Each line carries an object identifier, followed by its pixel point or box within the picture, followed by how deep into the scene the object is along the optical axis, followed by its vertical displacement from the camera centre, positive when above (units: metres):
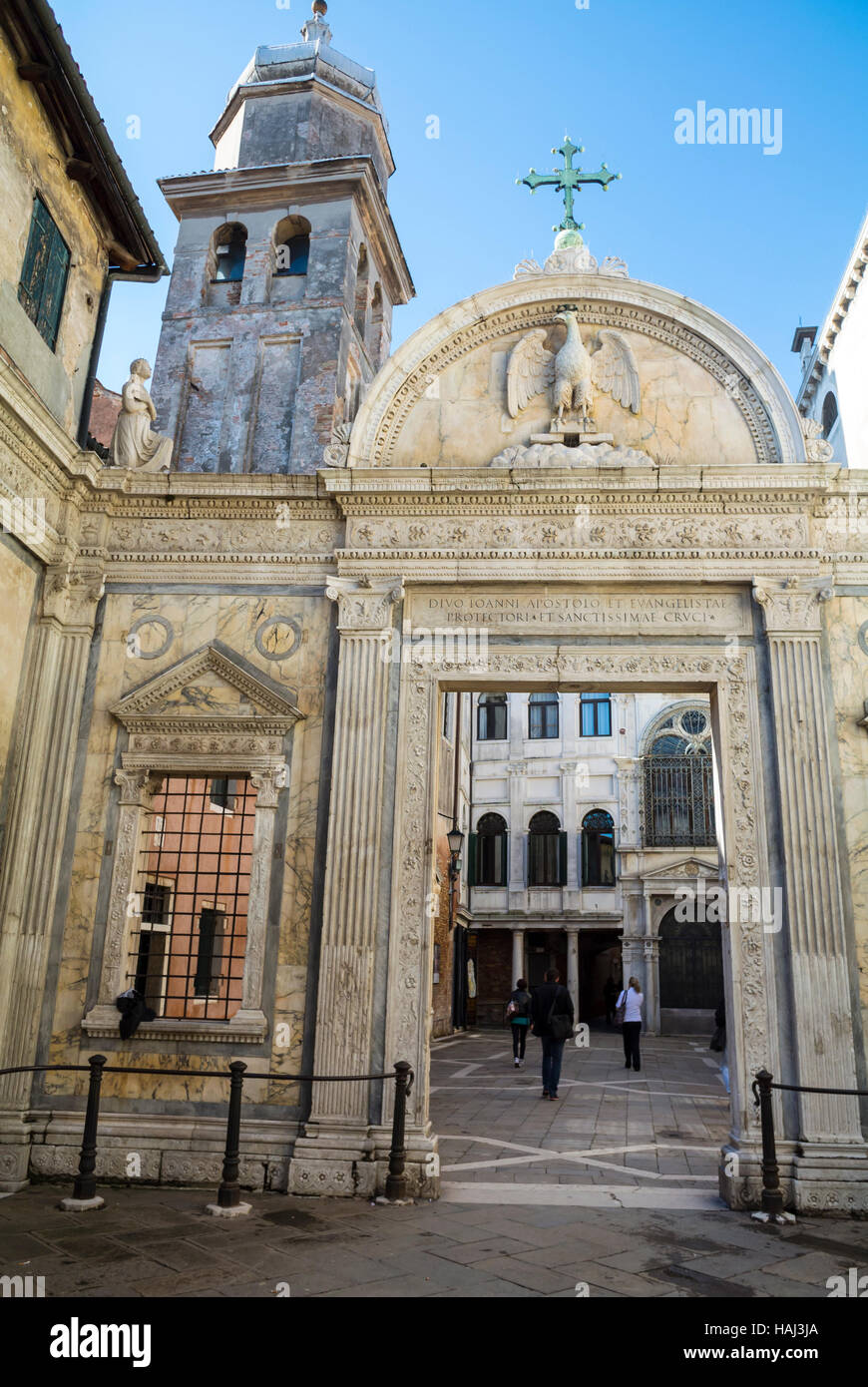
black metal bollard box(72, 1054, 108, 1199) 7.68 -1.47
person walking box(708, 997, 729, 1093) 21.36 -1.14
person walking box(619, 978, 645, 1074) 17.89 -0.65
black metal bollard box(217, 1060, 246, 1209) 7.56 -1.35
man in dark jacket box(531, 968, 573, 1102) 13.90 -0.54
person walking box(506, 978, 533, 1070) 19.25 -0.75
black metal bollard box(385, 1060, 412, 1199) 7.90 -1.39
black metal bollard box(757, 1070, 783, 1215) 7.68 -1.35
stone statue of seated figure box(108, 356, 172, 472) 10.38 +5.37
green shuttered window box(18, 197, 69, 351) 9.45 +6.54
